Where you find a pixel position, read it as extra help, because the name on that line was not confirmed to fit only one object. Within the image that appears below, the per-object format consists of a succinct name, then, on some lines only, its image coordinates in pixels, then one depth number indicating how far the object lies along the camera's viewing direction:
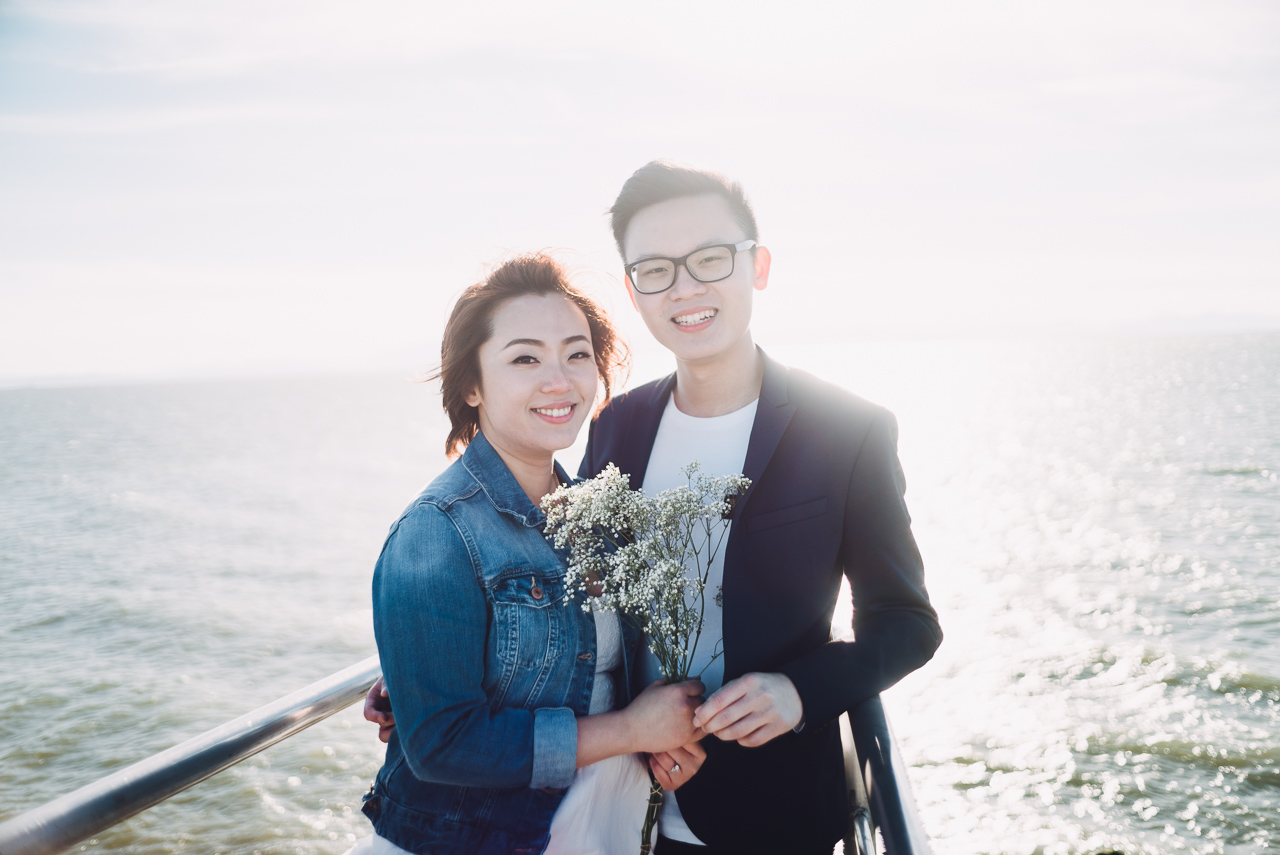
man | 2.60
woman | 2.15
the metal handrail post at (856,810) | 2.12
